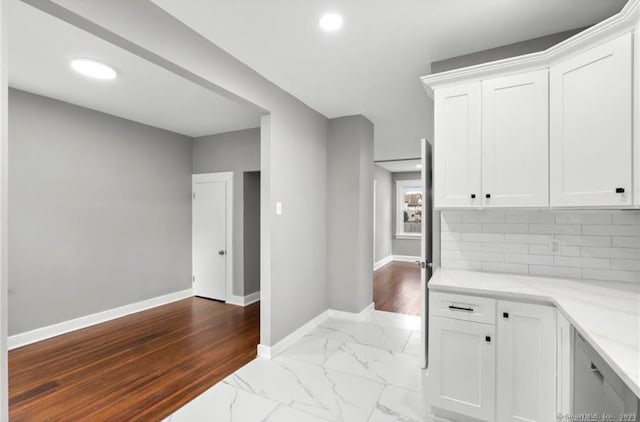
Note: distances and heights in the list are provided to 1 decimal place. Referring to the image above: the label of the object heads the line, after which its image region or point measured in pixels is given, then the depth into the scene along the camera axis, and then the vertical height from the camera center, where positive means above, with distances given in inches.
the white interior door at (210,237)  190.4 -18.0
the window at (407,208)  342.0 +1.7
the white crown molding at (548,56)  61.6 +38.3
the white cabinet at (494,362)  65.5 -35.7
